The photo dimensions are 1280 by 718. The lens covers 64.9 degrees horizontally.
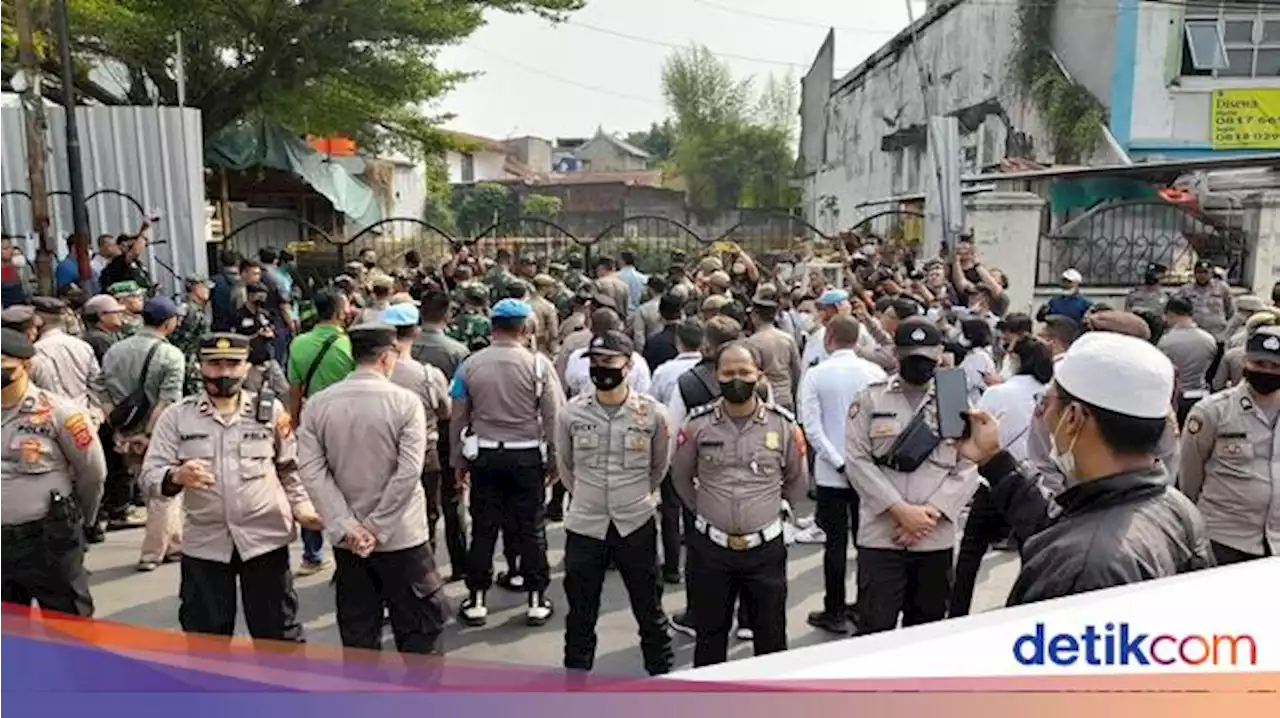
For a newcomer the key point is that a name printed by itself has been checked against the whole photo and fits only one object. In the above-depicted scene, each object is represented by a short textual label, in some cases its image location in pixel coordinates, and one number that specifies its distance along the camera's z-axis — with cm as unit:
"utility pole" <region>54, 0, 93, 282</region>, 1094
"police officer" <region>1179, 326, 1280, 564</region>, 434
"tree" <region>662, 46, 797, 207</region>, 5241
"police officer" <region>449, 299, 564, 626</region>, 558
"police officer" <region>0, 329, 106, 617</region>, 440
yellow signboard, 1686
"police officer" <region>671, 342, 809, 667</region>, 447
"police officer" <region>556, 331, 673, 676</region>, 471
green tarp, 1984
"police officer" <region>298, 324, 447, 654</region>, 432
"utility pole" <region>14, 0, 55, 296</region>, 1066
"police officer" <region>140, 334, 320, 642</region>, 427
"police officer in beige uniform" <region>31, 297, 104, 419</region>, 610
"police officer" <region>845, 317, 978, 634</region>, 431
